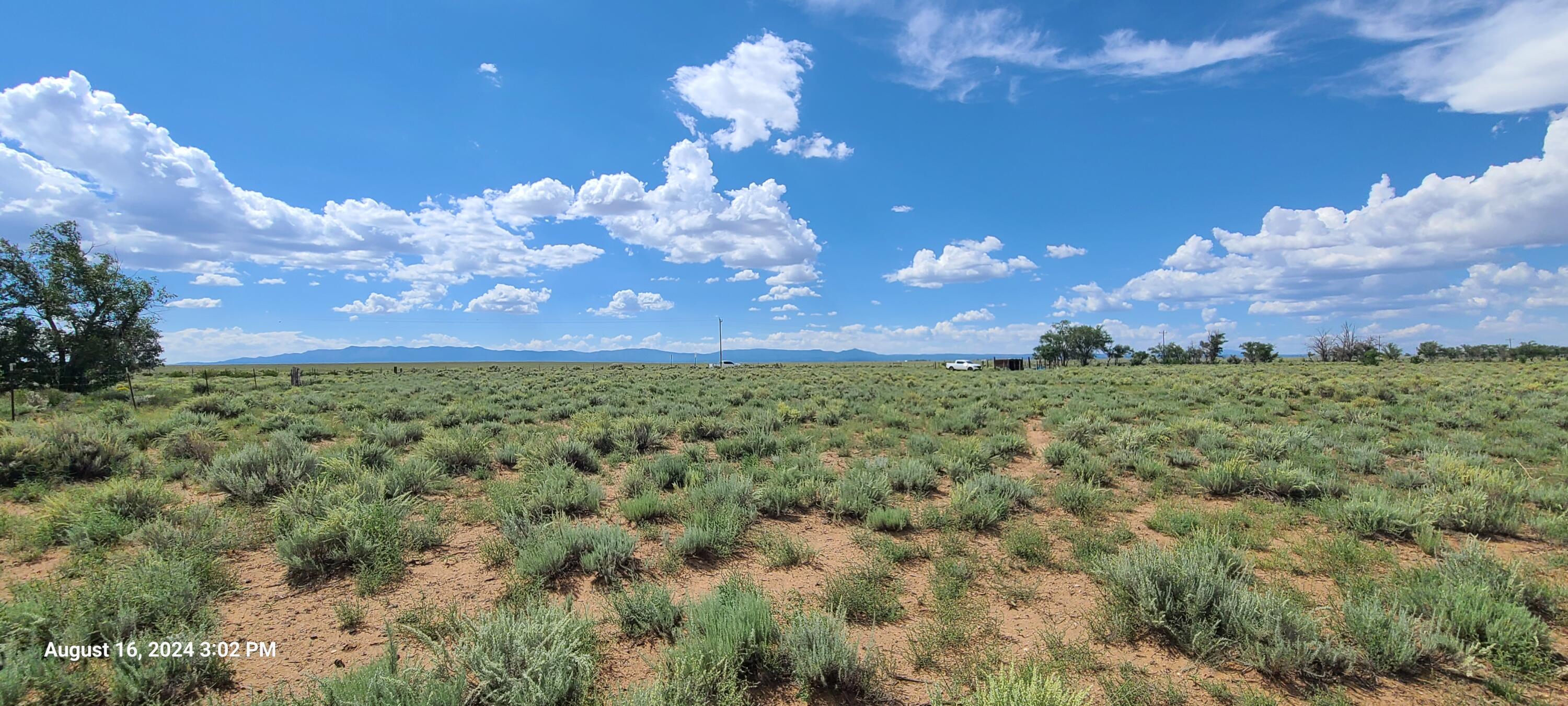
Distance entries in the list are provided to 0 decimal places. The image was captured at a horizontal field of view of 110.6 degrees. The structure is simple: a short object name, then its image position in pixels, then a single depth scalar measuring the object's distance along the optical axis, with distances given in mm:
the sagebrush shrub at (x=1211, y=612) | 3611
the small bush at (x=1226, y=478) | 7789
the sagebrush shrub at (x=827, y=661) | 3488
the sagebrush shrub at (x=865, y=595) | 4465
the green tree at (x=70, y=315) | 24359
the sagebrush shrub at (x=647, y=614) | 4090
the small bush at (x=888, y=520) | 6461
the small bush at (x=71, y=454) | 7668
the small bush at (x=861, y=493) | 6980
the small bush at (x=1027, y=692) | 2836
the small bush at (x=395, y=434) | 10750
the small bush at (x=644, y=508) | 6609
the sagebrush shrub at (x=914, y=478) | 8031
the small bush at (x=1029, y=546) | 5562
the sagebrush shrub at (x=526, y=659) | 3123
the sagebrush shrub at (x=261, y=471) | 7051
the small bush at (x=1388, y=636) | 3598
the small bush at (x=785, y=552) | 5469
